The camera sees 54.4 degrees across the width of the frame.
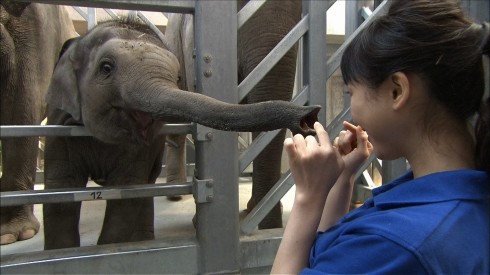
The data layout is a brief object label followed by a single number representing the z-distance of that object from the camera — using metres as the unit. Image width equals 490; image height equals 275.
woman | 0.68
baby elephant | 1.49
